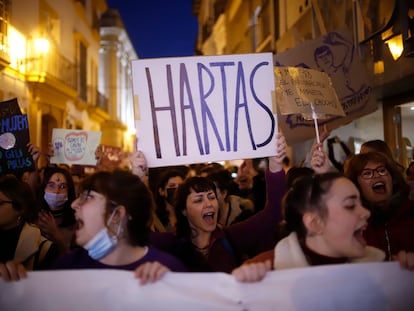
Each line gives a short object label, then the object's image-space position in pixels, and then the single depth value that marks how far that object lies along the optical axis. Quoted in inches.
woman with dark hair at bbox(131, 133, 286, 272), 121.6
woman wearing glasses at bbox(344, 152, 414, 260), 116.5
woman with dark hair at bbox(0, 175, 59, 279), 118.8
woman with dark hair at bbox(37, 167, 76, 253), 157.7
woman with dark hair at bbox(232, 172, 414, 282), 91.5
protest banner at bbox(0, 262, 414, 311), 83.6
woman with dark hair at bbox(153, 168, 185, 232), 168.1
